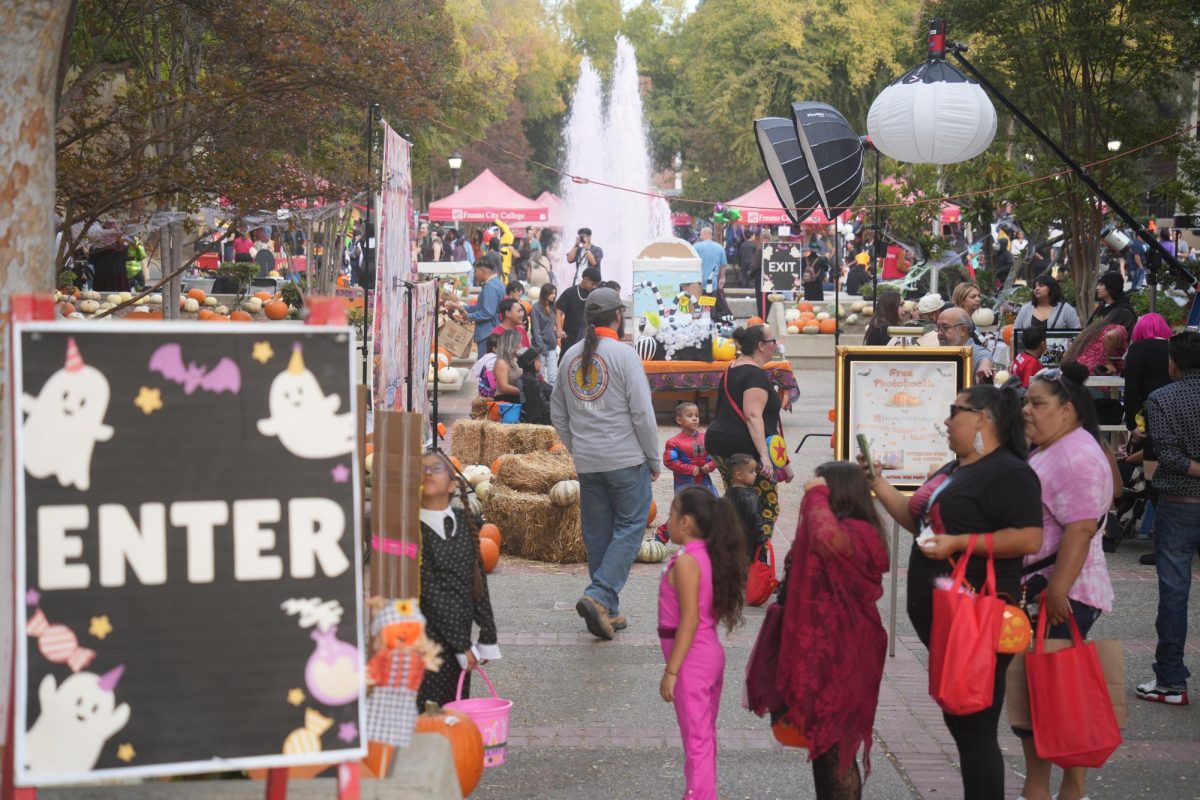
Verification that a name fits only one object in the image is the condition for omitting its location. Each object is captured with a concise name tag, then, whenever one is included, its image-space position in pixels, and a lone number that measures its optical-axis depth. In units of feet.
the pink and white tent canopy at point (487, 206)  112.47
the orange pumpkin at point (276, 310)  74.85
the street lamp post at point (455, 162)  116.88
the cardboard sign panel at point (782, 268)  101.19
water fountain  122.72
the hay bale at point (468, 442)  39.68
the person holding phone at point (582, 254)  71.15
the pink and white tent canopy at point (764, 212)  109.76
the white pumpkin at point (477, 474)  36.52
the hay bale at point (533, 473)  33.22
